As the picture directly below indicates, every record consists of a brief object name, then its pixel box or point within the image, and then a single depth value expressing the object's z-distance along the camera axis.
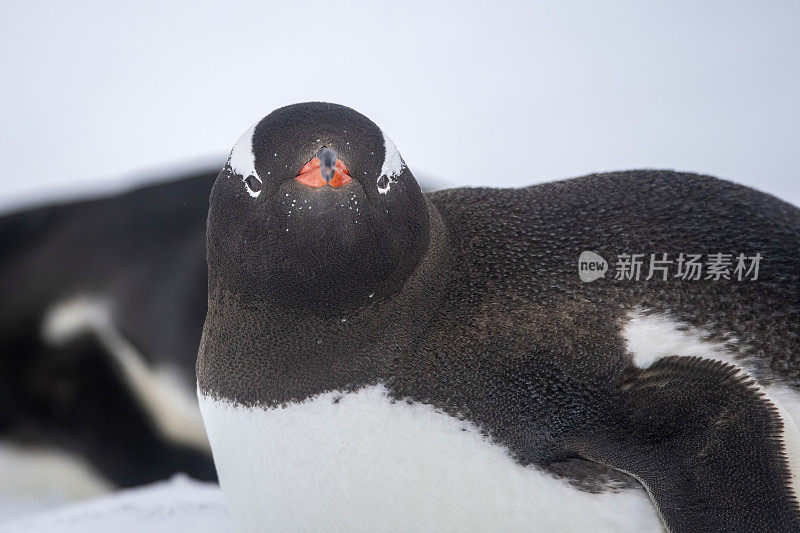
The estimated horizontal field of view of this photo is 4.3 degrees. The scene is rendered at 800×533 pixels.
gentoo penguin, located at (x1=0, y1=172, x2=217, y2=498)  5.50
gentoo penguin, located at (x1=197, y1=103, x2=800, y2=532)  4.93
